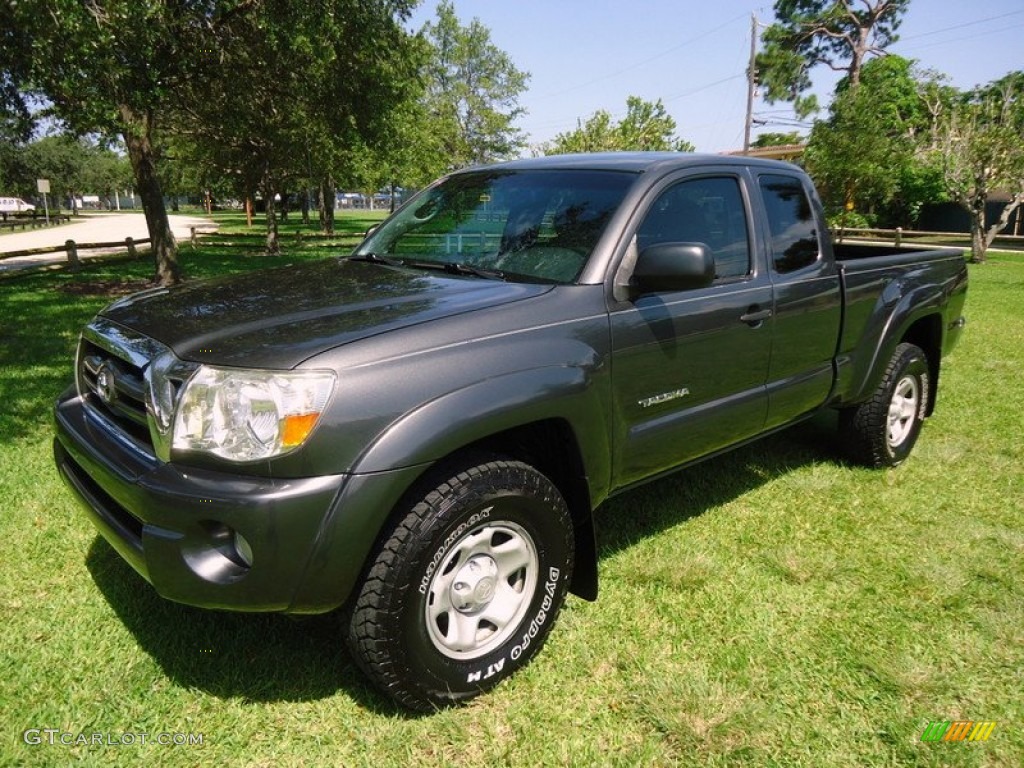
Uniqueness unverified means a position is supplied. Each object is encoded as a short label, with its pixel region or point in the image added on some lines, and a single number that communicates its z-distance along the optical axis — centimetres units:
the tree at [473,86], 5147
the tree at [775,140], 5541
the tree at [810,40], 4338
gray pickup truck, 205
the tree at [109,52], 674
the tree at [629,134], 3706
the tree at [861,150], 2330
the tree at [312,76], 962
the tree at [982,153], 1905
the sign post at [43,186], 2439
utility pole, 3377
